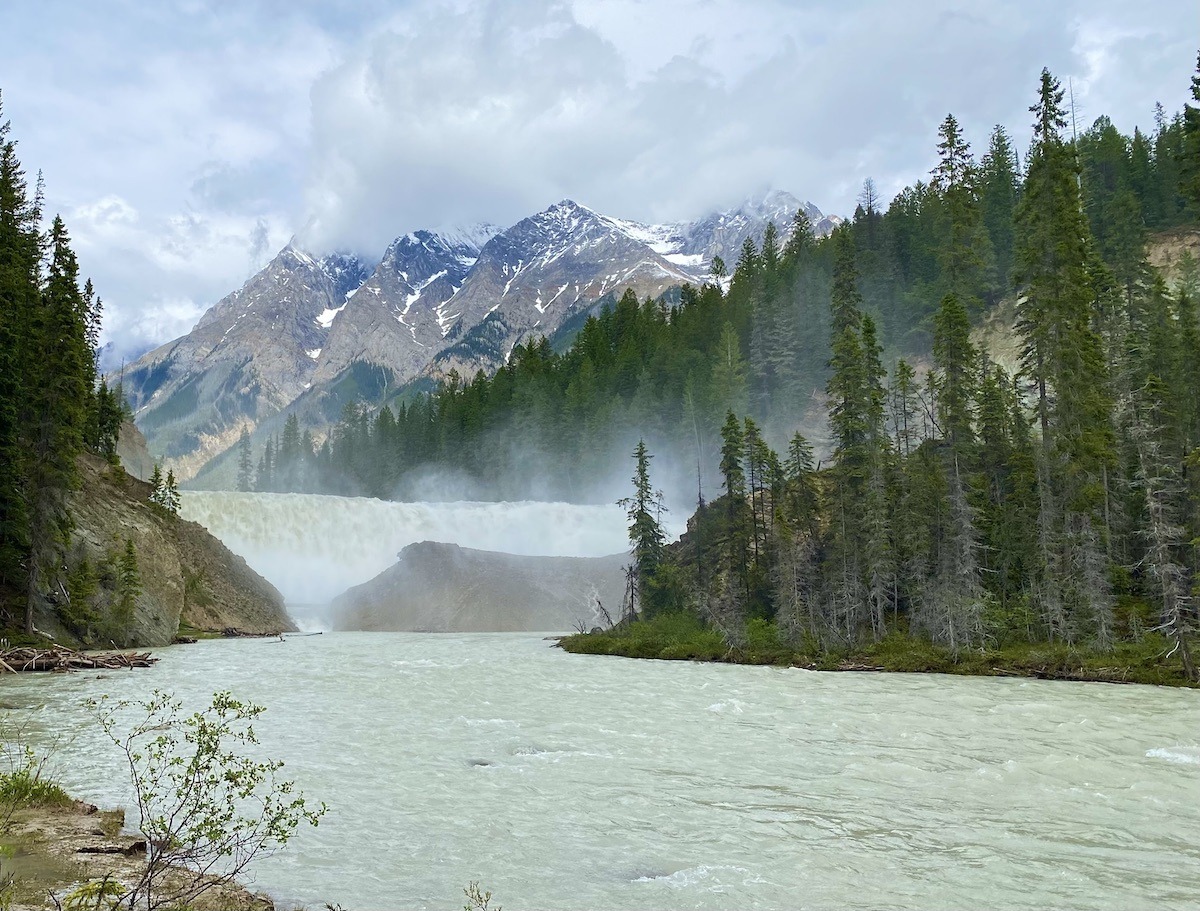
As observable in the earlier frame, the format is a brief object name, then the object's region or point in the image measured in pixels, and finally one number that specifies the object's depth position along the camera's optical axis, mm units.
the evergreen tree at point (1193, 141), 42000
